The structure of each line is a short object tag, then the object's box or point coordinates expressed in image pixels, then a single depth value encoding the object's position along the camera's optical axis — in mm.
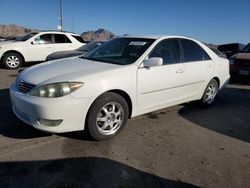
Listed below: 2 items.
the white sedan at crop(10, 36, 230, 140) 2442
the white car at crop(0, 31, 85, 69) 7510
